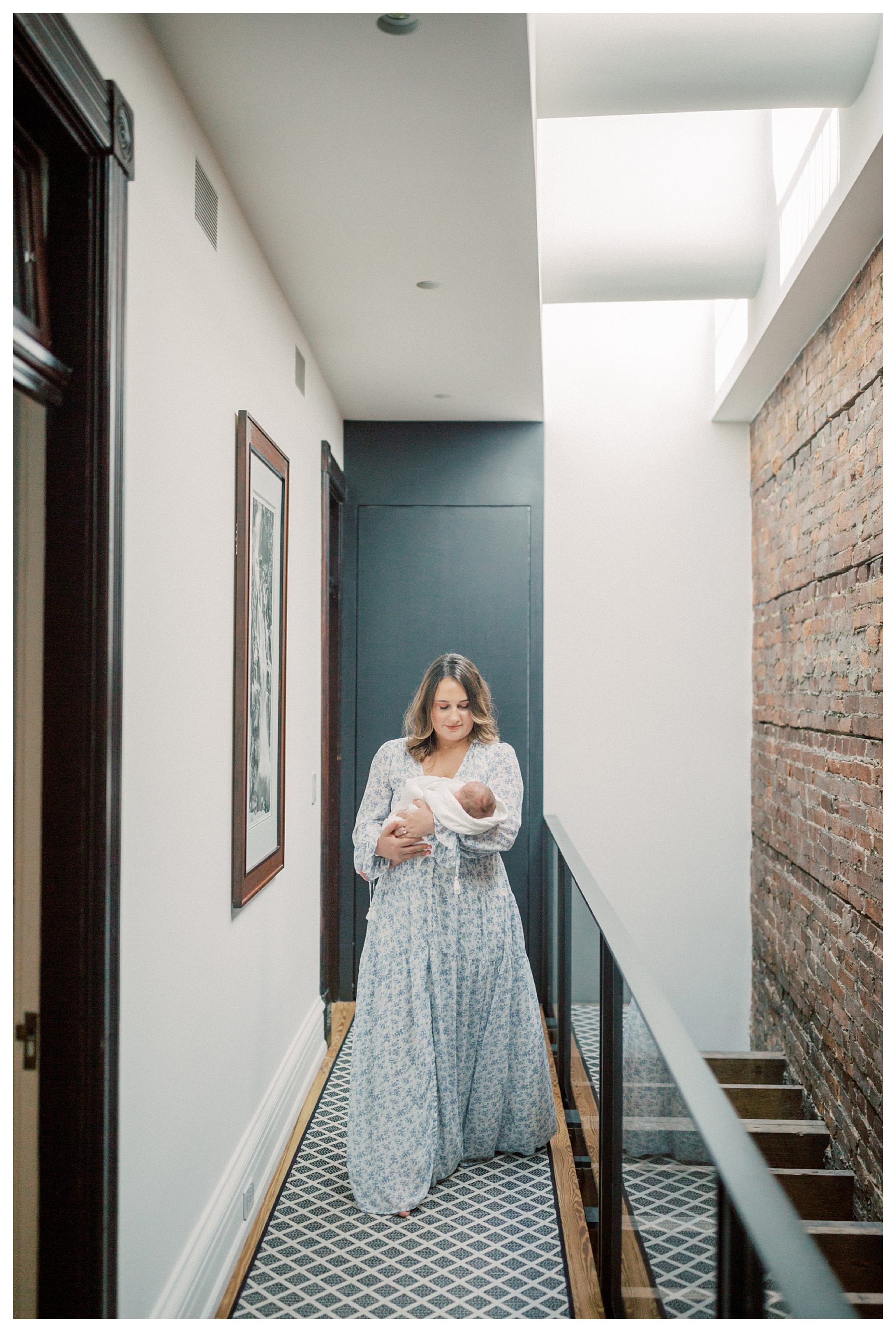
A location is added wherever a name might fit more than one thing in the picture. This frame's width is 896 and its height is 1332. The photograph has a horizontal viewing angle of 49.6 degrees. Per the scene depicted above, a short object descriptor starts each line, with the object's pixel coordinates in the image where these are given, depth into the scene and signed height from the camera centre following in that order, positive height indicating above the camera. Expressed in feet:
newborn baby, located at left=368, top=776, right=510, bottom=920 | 9.32 -1.18
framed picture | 8.27 +0.20
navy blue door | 15.61 +1.70
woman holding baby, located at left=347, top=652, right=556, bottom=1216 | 9.07 -2.80
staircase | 8.40 -5.01
